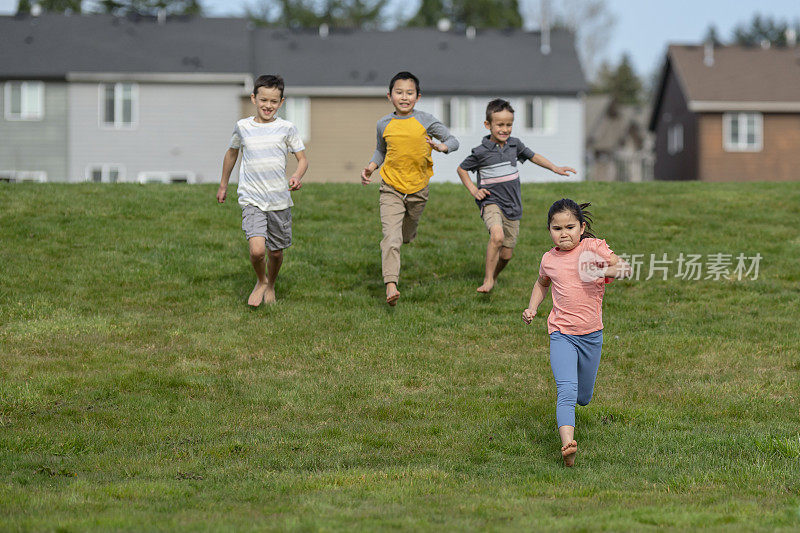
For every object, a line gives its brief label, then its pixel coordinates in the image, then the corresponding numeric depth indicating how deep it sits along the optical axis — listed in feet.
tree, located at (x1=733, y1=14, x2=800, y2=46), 355.54
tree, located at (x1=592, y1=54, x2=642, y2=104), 311.06
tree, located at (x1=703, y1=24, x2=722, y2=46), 378.47
